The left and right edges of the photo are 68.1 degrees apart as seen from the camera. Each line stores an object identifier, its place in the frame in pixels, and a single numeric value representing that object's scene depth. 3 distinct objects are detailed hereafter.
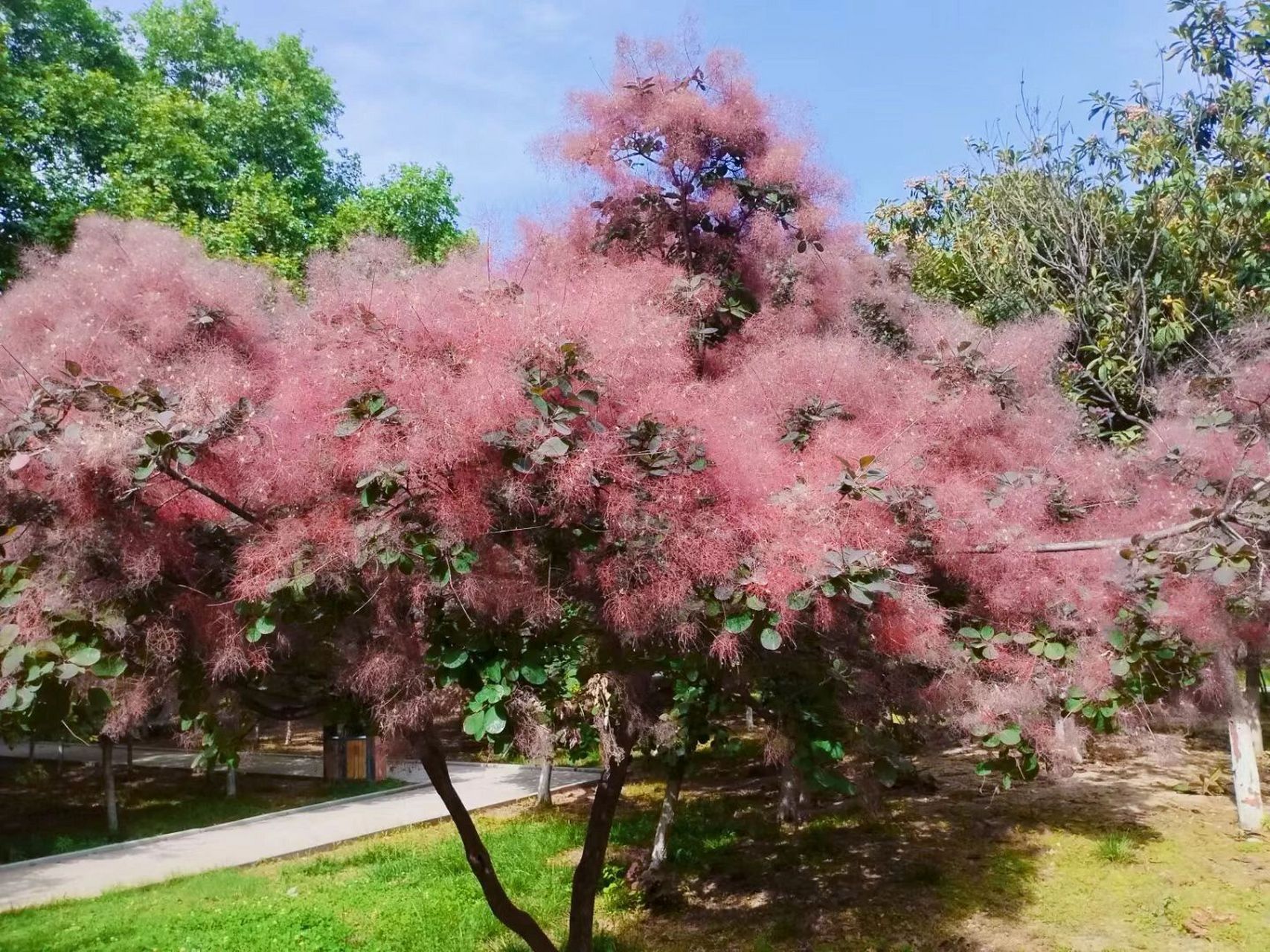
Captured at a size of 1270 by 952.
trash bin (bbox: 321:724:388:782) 12.69
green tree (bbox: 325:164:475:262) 12.74
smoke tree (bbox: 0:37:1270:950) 2.67
